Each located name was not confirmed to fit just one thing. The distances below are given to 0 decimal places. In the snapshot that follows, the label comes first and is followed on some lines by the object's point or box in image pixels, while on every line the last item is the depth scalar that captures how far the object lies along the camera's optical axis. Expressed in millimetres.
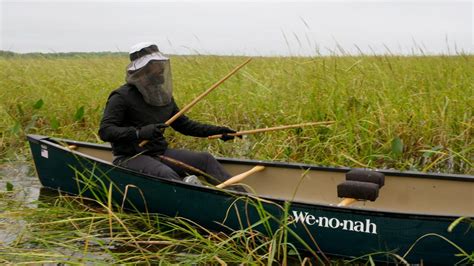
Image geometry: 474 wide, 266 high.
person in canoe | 4344
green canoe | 3332
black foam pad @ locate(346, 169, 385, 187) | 4199
